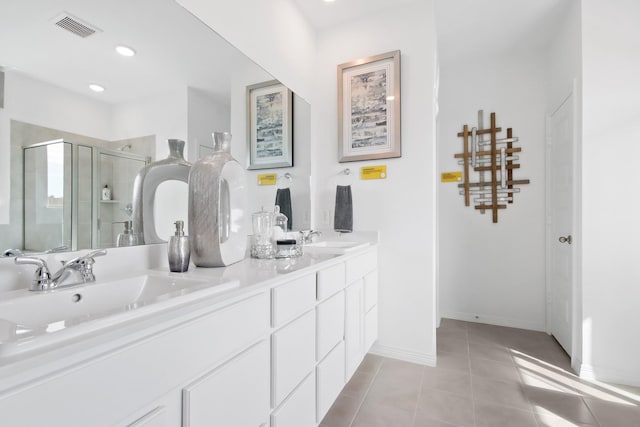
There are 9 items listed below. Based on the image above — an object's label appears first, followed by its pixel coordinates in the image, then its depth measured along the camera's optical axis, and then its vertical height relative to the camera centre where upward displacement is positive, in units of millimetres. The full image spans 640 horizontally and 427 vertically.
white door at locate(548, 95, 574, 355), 2318 -102
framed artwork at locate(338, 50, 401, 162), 2303 +853
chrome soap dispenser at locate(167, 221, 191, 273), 1104 -161
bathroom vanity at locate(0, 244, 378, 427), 464 -344
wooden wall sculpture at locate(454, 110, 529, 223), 3033 +481
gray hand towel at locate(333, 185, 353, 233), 2354 -4
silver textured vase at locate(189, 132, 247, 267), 1180 +1
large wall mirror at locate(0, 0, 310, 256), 824 +360
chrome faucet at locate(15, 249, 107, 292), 780 -179
